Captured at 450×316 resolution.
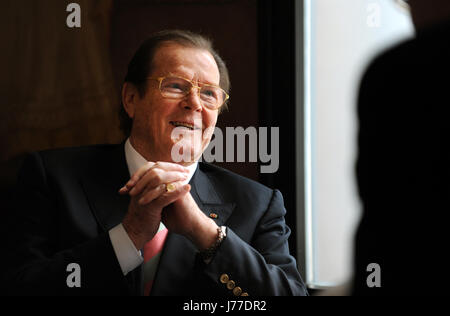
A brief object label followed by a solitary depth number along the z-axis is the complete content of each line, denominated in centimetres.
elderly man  484
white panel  496
